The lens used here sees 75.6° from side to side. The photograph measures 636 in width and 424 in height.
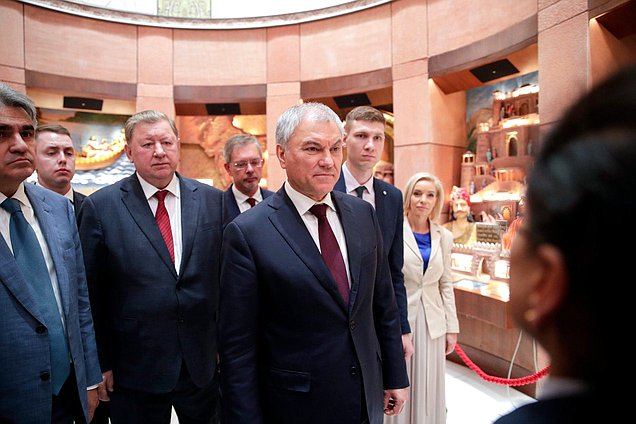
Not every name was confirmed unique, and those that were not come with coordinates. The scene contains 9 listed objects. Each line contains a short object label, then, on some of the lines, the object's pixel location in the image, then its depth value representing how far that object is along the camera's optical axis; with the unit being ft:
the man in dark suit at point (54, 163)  9.96
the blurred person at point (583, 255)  1.13
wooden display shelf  13.05
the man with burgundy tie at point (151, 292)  6.64
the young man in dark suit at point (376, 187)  8.22
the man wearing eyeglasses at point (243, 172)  11.00
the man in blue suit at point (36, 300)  4.97
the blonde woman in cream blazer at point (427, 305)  9.55
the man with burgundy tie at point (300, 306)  5.00
